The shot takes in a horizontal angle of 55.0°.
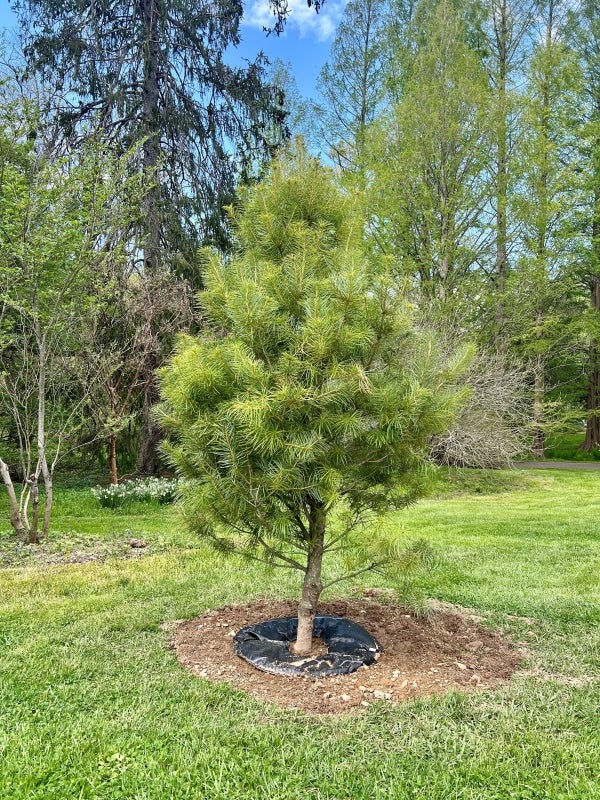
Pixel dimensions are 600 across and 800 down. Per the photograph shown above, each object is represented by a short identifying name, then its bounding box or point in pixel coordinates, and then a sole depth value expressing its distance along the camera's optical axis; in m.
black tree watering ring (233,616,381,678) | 2.91
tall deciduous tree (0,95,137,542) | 5.56
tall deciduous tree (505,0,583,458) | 13.34
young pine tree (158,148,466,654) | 2.72
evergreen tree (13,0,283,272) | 11.23
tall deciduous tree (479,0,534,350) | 13.07
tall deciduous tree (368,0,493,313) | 12.51
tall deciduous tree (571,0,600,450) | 15.31
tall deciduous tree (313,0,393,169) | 17.03
